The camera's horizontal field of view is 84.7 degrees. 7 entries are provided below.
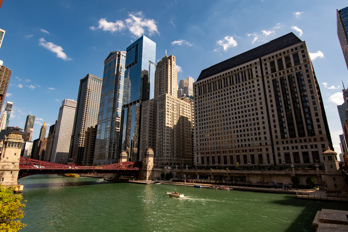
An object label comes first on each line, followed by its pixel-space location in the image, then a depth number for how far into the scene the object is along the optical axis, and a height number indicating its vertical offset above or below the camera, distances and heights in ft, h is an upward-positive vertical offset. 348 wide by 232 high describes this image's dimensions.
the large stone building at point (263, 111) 341.00 +112.19
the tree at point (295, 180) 246.51 -17.64
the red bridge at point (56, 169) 253.65 -4.84
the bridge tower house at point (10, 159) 226.25 +7.43
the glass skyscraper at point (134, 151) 642.18 +48.04
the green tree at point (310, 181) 233.23 -18.09
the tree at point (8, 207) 62.07 -14.26
